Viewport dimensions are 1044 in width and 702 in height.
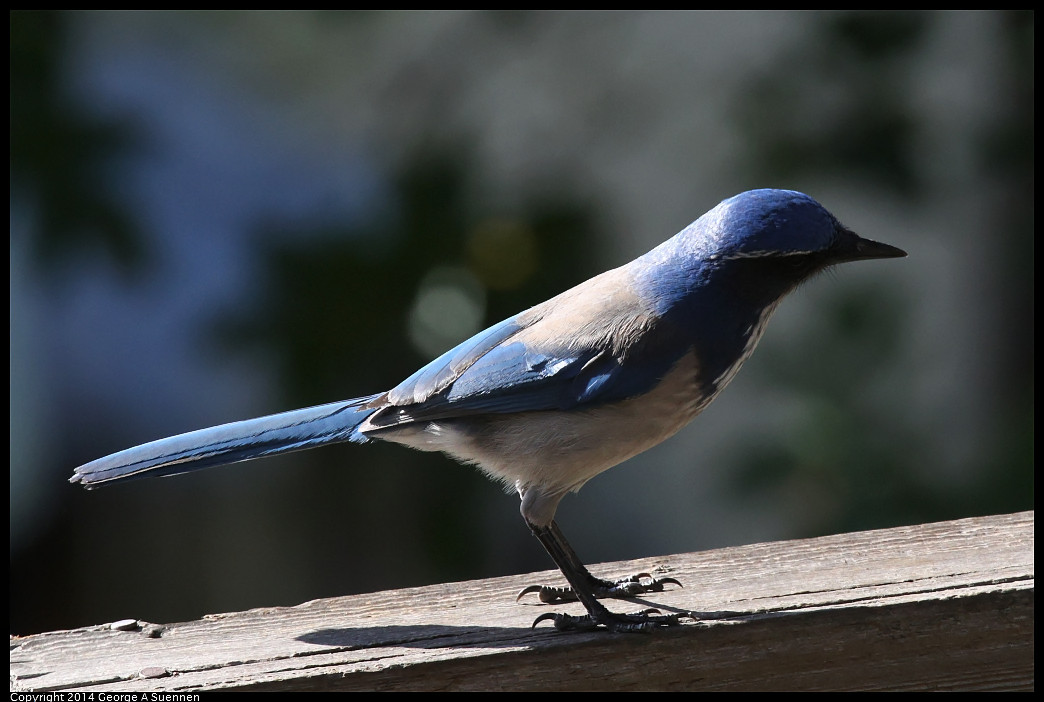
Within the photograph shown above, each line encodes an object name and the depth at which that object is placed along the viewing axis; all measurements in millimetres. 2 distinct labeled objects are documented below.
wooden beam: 4426
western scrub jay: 5422
